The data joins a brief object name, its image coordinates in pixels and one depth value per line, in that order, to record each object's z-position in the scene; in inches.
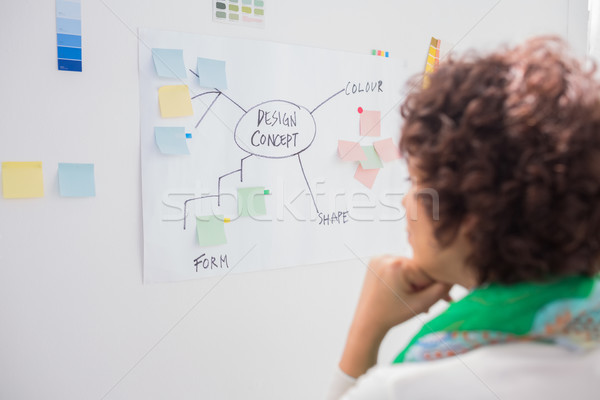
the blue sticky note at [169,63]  47.1
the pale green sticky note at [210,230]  50.5
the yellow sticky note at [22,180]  41.9
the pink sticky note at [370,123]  60.8
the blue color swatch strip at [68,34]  42.7
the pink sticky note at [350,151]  59.3
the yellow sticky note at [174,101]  47.7
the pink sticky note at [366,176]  61.1
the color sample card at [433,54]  65.7
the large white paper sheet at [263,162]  48.6
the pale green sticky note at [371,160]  61.2
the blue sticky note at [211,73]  49.3
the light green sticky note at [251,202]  52.7
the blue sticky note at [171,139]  47.8
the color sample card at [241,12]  50.2
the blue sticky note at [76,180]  43.9
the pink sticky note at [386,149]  62.3
